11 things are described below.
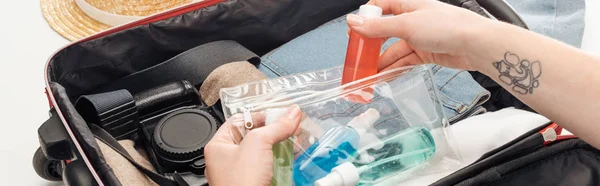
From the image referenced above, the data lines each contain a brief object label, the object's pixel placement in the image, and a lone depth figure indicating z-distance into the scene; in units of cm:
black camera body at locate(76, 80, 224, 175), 58
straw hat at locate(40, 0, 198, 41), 89
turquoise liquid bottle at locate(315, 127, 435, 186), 46
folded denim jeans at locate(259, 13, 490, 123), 68
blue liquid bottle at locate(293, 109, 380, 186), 45
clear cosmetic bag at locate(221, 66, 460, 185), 46
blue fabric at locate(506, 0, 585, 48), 83
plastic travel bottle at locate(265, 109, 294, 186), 46
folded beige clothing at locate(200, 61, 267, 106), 67
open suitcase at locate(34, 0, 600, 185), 50
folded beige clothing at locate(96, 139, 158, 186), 52
